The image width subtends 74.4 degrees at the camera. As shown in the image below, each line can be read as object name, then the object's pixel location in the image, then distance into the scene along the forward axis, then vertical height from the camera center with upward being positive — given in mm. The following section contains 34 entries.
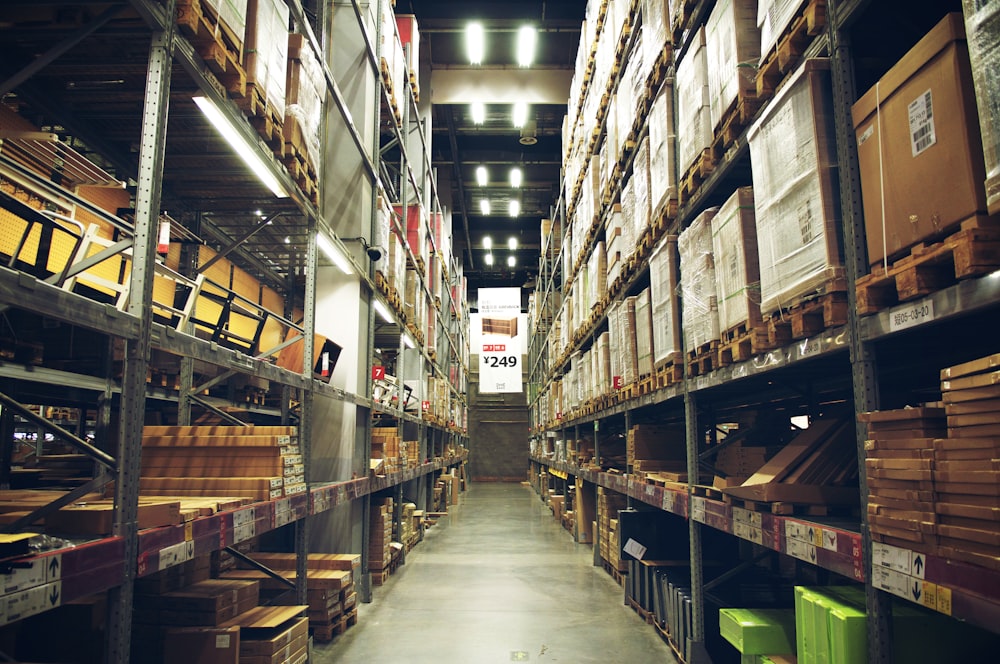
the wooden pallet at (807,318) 2832 +499
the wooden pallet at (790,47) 2971 +1853
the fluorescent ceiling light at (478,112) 16341 +7886
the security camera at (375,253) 7586 +2038
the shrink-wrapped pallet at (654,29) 5688 +3550
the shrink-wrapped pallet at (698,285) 4457 +1002
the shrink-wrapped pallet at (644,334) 6031 +877
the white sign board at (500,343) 20922 +2743
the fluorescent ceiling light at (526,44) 13109 +7835
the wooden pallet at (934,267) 2025 +537
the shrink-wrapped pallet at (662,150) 5383 +2320
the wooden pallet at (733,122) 3834 +1848
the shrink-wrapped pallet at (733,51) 3932 +2301
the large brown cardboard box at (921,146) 2176 +998
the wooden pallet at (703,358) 4422 +480
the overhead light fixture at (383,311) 8366 +1572
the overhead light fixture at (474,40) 13117 +7884
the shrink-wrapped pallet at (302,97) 4676 +2485
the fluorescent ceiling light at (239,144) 3525 +1702
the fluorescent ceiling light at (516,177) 20562 +7889
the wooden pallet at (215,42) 3088 +1957
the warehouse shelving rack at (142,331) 2365 +436
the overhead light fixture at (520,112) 16109 +7728
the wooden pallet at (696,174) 4477 +1786
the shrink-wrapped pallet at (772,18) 3299 +2113
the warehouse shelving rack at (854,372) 2139 +347
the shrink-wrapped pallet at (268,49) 3949 +2394
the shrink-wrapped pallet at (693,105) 4617 +2351
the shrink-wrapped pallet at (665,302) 5254 +1034
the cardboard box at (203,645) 3862 -1240
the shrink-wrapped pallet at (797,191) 2965 +1135
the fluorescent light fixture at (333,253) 5797 +1678
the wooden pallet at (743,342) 3611 +487
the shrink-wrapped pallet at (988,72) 1931 +1043
